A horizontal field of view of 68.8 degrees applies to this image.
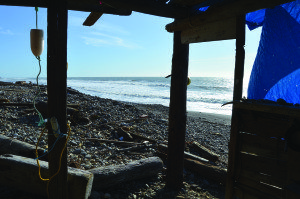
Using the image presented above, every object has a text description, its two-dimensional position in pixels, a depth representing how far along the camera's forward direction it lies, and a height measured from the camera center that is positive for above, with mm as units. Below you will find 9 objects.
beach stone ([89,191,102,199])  3918 -2063
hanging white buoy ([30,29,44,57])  3254 +565
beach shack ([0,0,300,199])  2770 -86
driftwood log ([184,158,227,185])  5469 -2210
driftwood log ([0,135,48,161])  4836 -1564
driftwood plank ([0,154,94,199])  3533 -1663
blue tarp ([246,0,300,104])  3078 +439
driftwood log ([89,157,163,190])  4215 -1892
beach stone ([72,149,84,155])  5896 -1935
